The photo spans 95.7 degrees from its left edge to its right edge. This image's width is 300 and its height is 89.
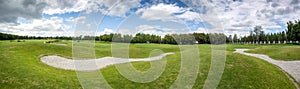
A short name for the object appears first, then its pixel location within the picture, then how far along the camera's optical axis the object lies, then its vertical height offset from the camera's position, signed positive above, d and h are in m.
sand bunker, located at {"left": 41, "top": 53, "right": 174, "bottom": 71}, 19.50 -3.59
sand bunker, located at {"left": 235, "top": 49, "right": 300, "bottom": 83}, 17.60 -4.23
